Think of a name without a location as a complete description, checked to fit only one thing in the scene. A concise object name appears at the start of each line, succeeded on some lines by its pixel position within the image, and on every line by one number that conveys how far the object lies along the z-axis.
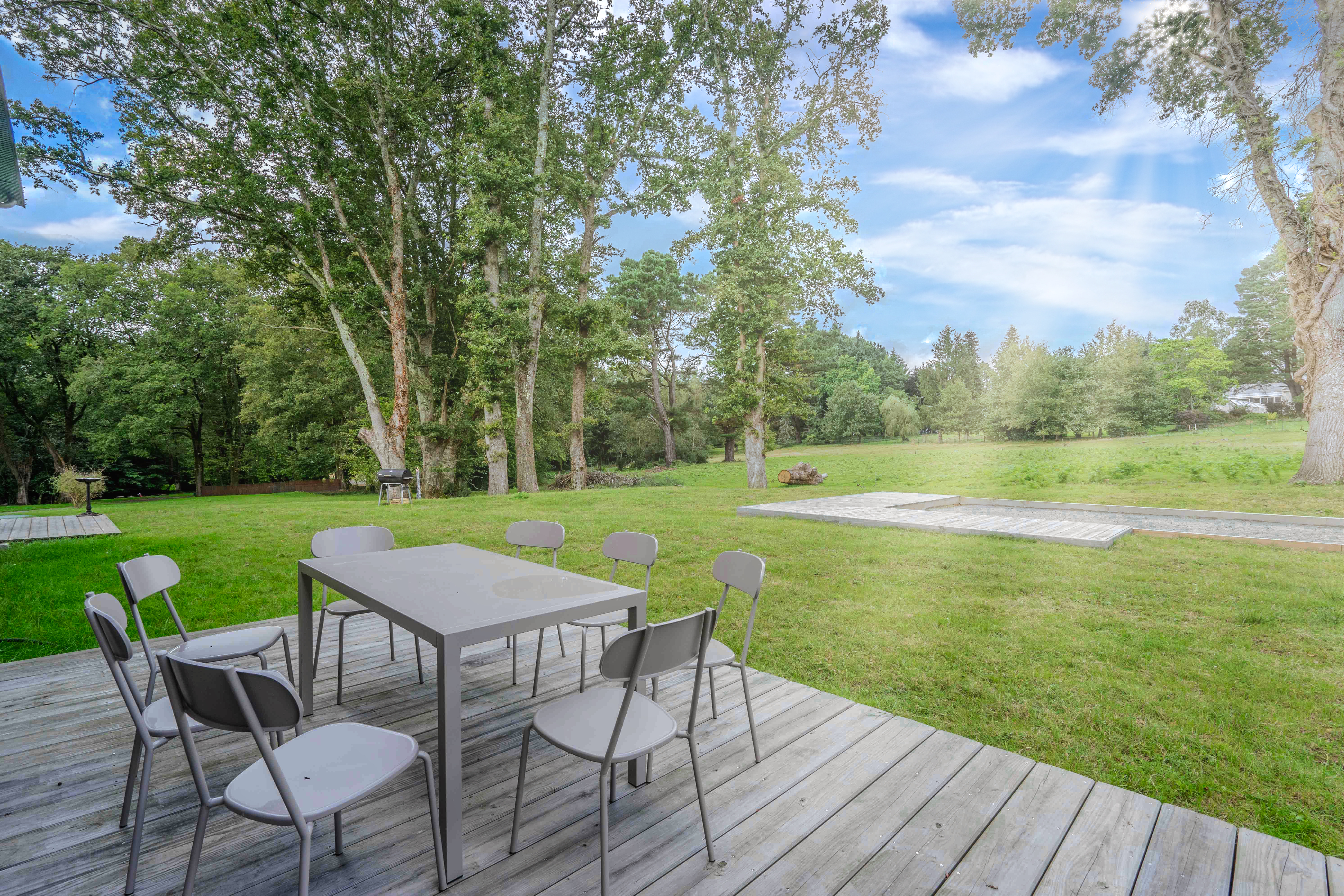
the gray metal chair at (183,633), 1.93
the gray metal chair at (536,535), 2.97
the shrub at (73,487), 10.34
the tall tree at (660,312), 17.92
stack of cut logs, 10.23
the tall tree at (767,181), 8.27
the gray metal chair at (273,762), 1.03
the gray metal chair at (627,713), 1.26
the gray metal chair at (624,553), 2.46
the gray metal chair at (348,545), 2.59
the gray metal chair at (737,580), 1.95
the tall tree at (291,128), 7.18
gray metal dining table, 1.35
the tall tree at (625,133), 9.77
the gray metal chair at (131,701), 1.30
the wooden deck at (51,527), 6.06
